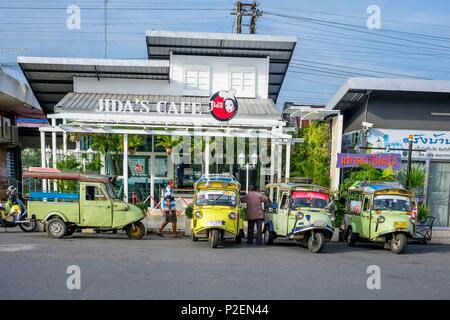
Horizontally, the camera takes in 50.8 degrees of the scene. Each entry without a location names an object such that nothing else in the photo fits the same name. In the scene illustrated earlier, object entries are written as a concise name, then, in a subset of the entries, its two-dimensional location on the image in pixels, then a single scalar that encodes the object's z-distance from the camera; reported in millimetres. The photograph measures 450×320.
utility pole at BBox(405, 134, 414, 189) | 18112
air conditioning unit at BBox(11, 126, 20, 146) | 28419
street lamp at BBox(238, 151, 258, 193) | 22428
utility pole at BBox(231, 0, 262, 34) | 37906
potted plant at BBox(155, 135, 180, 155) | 21842
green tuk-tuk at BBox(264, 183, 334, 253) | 13203
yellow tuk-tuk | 13289
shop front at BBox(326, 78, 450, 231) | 20594
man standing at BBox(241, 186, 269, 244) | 14828
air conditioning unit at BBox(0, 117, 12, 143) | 26188
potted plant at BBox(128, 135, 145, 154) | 21797
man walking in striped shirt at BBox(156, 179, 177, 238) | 16000
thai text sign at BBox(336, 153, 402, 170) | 19172
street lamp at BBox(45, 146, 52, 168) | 19366
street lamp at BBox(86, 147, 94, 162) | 21553
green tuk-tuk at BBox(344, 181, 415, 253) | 13750
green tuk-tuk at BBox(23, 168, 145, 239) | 14133
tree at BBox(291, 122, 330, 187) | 22859
